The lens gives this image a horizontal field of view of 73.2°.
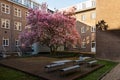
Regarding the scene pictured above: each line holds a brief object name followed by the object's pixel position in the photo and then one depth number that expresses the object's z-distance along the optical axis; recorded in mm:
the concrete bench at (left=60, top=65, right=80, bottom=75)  3884
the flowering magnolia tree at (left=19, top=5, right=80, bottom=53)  9358
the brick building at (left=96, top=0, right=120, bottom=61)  8070
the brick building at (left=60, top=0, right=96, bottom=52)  15806
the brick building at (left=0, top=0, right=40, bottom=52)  13181
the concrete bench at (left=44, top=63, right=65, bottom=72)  4279
